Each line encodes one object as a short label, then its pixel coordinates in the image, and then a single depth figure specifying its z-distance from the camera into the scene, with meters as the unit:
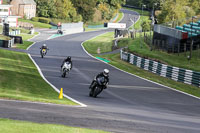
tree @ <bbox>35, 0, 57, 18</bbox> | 137.50
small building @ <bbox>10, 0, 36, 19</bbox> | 133.00
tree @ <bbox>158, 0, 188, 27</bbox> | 81.94
